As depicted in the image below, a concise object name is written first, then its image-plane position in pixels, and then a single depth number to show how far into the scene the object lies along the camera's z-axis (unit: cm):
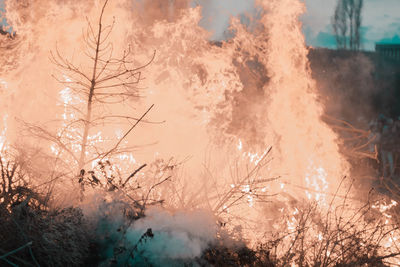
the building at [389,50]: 2428
